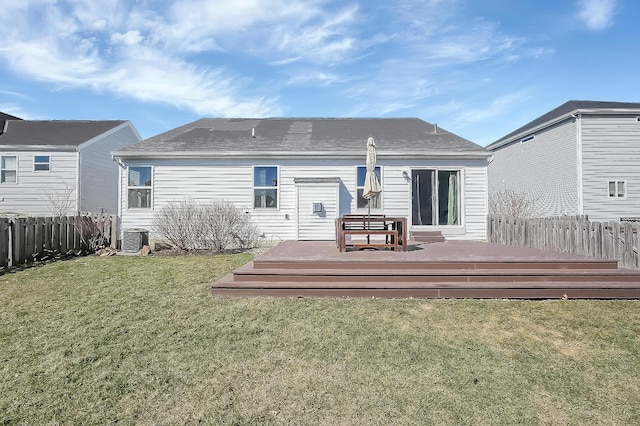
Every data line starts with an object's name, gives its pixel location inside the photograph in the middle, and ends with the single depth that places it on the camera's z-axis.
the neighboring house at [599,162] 14.88
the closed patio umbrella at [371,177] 7.80
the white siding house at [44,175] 15.27
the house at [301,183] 11.41
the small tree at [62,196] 15.25
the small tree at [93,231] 9.95
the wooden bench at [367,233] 6.98
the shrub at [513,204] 17.66
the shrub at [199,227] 10.45
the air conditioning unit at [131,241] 10.33
